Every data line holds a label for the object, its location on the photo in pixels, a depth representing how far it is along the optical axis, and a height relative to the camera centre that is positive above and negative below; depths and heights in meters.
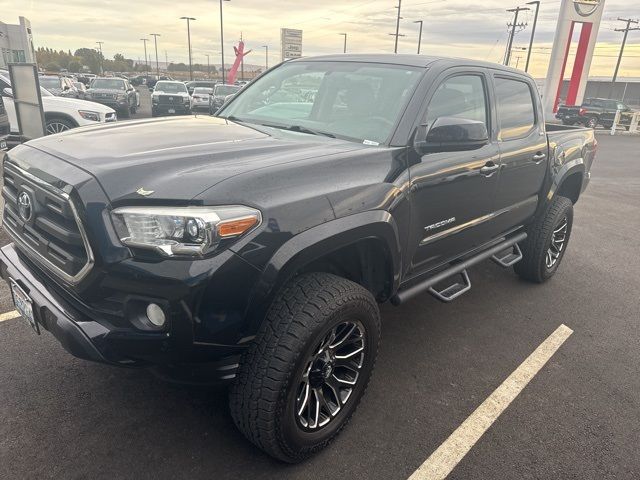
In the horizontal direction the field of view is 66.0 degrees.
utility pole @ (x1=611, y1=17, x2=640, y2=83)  52.02 +3.91
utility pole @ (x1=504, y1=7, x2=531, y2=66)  48.40 +3.55
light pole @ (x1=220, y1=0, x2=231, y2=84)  46.62 +1.56
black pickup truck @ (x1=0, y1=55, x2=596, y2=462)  1.92 -0.72
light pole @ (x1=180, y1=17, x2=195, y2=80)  63.38 +2.26
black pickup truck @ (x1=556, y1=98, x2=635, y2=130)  26.78 -2.19
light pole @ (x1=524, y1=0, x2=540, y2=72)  42.67 +3.93
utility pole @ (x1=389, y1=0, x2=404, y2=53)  48.79 +3.46
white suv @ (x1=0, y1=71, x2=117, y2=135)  9.25 -1.15
